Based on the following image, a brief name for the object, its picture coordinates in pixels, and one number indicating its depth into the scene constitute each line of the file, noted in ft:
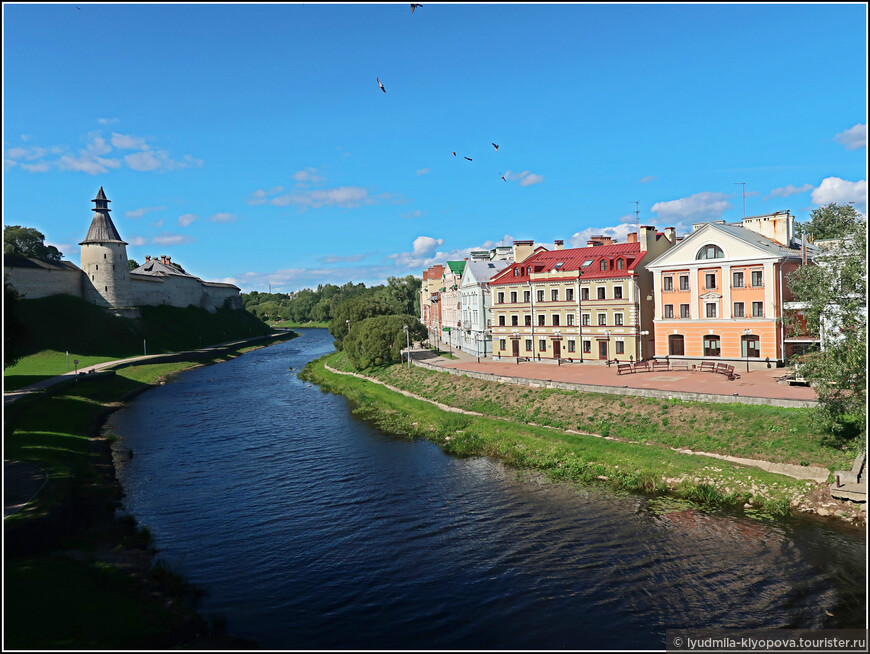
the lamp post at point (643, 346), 168.55
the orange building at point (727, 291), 141.69
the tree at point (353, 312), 247.50
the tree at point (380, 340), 208.54
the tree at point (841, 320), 75.25
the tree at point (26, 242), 343.24
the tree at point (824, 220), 204.23
